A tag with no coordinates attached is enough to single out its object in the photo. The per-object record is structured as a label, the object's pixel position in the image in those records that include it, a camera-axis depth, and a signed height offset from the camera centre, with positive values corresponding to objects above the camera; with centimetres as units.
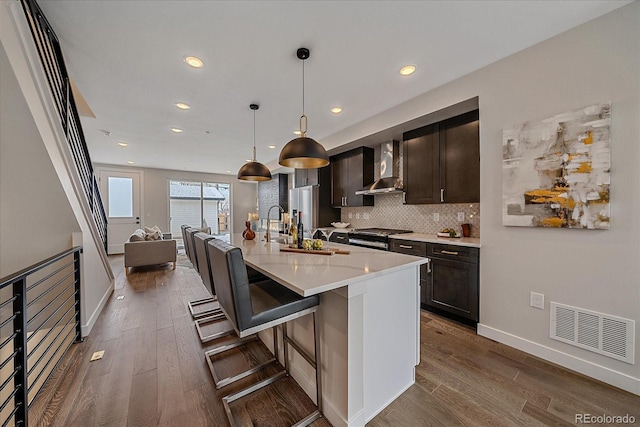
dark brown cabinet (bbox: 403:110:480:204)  270 +62
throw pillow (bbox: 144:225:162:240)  506 -42
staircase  137 +74
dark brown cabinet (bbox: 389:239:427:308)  285 -46
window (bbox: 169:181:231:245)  784 +27
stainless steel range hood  377 +71
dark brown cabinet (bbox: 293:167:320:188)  483 +76
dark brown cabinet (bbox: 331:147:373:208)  427 +68
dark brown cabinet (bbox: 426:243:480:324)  242 -73
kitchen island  128 -69
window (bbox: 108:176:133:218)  689 +50
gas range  329 -36
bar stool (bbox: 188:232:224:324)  180 -59
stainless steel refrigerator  475 +9
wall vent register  165 -87
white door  682 +28
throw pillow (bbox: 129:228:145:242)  485 -47
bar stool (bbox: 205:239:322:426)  125 -54
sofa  471 -72
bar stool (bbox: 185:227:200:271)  241 -35
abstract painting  171 +32
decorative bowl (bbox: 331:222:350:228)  477 -24
